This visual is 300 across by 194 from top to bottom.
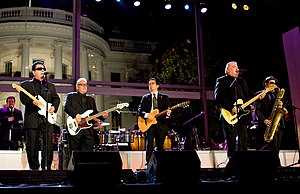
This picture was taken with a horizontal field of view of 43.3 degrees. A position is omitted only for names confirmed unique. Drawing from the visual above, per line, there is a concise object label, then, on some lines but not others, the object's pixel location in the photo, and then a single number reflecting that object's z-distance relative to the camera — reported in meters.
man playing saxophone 7.68
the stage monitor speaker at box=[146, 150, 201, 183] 4.46
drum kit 9.88
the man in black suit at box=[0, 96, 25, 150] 9.34
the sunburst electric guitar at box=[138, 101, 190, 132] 7.93
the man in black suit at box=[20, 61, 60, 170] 6.71
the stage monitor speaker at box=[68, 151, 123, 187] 4.17
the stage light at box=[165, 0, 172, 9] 10.95
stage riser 8.00
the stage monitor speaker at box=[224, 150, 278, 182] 4.59
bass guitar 7.30
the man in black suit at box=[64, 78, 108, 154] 7.28
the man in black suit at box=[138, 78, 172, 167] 7.81
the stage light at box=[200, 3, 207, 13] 11.10
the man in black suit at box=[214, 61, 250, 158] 6.86
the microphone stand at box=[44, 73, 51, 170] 6.55
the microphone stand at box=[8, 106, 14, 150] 9.35
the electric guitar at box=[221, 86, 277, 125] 6.89
